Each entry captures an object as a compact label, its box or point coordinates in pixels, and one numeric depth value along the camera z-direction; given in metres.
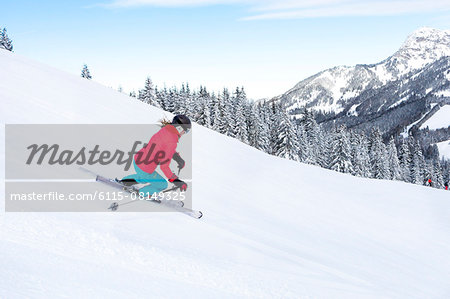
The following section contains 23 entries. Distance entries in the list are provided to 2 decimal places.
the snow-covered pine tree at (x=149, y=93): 58.11
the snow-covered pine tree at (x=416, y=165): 78.62
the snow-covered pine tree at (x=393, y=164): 76.62
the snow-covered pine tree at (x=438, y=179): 79.88
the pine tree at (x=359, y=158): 61.73
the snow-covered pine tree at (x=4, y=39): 63.34
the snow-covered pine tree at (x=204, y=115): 55.88
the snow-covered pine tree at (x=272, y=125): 64.94
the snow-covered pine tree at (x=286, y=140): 49.44
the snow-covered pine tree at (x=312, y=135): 66.87
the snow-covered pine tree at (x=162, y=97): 68.54
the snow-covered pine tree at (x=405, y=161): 81.64
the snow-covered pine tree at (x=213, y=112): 57.50
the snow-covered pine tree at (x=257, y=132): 61.00
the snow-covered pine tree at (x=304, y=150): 56.38
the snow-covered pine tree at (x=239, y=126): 55.69
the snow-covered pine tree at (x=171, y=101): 70.65
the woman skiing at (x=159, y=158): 6.67
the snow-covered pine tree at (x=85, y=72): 65.38
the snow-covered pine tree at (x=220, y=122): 56.52
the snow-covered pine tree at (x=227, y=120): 56.10
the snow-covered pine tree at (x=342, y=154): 54.34
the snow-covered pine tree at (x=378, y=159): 70.25
